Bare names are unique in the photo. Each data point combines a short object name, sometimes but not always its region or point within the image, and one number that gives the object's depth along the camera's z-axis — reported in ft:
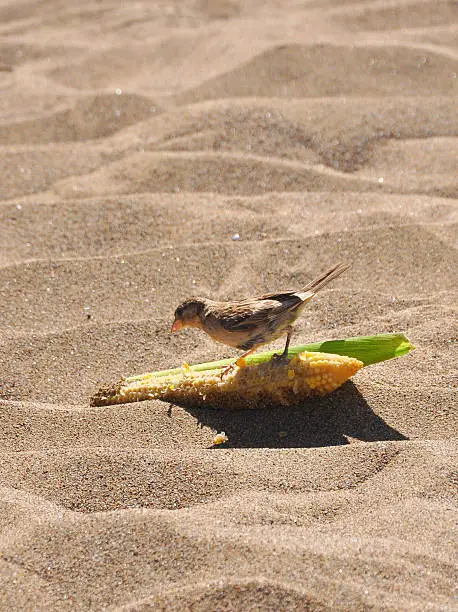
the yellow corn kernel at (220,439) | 21.78
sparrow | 22.72
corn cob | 22.48
